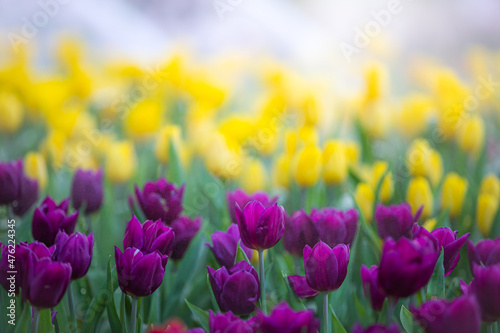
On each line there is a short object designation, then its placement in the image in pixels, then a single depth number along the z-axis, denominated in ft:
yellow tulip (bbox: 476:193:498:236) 7.08
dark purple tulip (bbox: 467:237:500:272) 6.22
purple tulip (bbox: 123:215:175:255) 6.24
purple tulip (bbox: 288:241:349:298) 6.12
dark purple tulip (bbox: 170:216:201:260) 6.63
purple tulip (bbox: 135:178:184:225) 6.62
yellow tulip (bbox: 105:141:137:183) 7.83
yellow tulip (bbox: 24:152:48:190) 7.40
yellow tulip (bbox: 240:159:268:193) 7.62
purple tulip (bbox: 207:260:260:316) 6.17
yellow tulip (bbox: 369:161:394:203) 7.22
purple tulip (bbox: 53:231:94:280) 6.23
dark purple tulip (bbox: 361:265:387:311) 6.20
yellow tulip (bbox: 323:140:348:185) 7.40
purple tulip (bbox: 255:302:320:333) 5.85
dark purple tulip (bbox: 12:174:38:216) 6.86
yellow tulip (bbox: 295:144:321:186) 7.33
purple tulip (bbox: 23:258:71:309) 6.08
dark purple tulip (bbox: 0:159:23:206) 6.78
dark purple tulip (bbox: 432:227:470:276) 6.22
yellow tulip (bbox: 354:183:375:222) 7.20
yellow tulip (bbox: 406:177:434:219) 7.07
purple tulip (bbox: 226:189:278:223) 6.70
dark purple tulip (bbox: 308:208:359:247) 6.42
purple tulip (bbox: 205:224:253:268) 6.41
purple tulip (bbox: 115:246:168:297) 6.12
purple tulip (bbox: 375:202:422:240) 6.53
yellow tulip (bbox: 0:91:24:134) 9.31
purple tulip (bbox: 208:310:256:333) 5.88
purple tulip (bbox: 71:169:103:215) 6.99
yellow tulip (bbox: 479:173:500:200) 7.19
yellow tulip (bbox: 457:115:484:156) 7.92
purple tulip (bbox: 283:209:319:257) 6.45
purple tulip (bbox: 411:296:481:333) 5.82
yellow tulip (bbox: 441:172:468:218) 7.22
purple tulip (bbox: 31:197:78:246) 6.44
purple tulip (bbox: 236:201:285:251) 6.26
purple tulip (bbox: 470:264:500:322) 5.97
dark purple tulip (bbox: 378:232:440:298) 5.94
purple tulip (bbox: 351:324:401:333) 5.79
